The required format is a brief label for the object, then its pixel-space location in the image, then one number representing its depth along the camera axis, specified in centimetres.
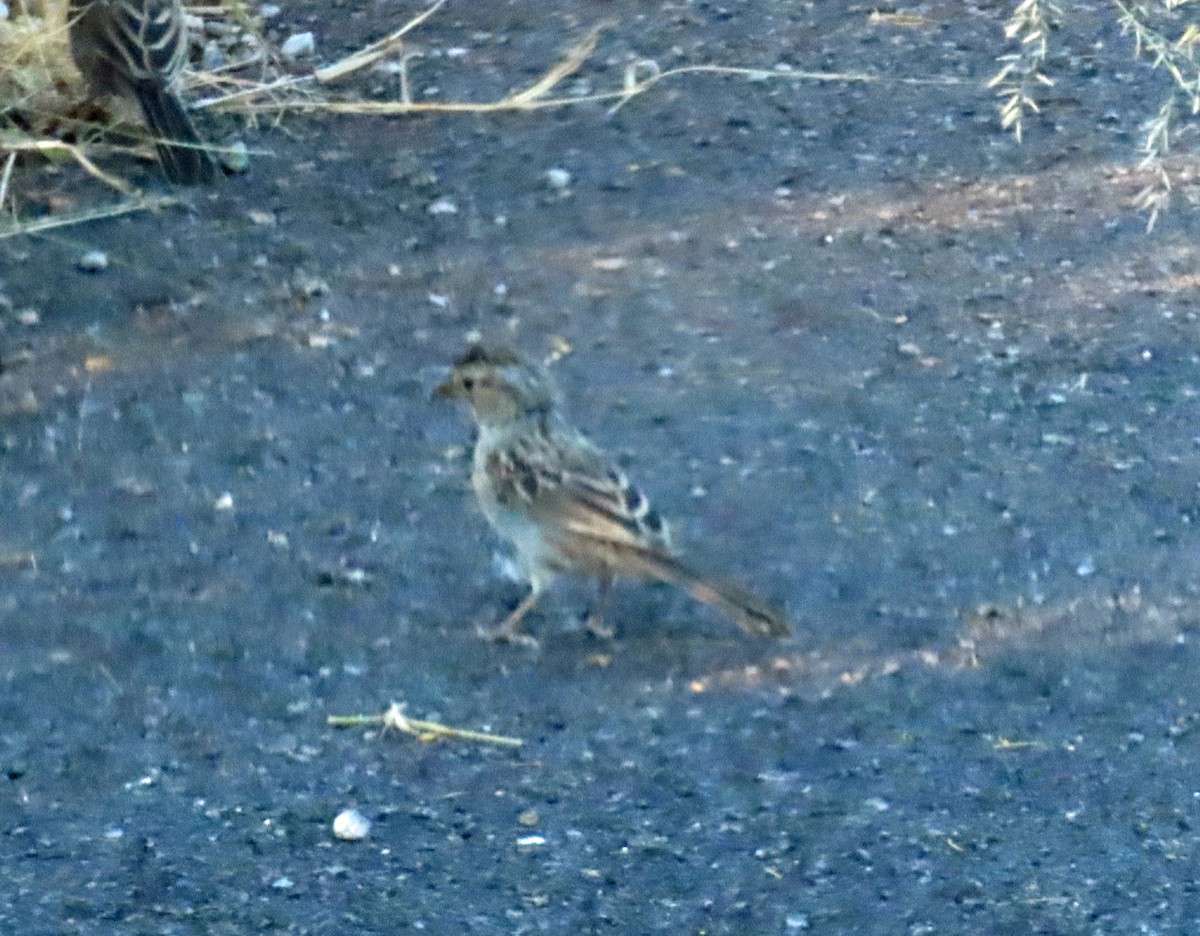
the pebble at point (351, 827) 989
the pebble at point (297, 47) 1833
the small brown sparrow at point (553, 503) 1102
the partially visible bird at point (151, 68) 1612
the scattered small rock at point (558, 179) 1647
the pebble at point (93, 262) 1512
